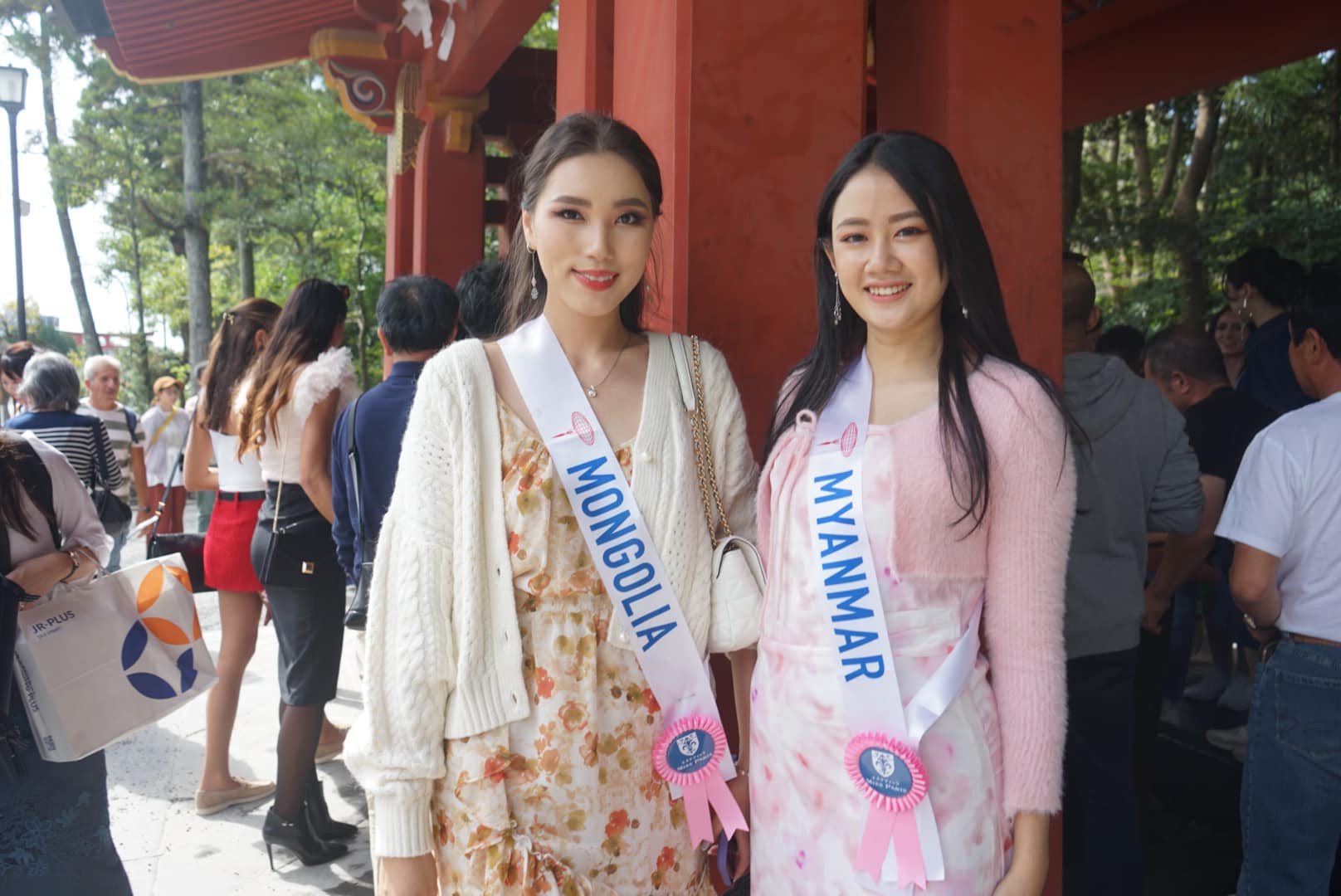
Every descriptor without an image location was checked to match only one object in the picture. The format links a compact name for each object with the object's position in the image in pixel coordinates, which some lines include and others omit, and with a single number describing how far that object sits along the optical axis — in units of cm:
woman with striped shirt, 421
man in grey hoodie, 258
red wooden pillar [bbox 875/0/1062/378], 233
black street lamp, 1039
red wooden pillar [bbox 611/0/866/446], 209
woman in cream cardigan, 146
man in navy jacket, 279
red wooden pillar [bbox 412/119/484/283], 655
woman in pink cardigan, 139
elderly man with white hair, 664
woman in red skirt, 353
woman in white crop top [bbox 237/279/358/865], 329
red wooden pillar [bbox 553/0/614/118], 288
